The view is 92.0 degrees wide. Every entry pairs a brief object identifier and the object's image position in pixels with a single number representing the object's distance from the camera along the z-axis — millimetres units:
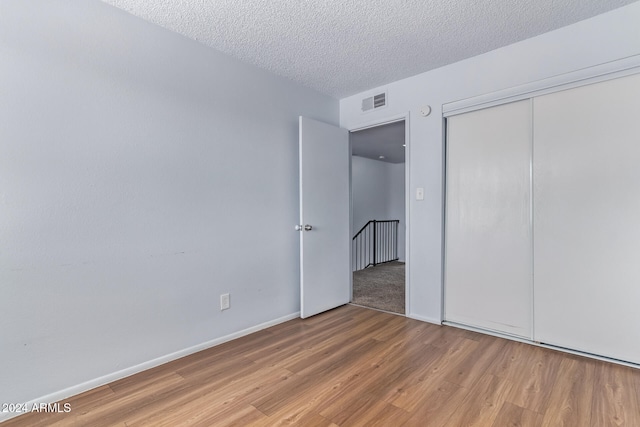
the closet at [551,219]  2104
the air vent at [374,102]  3298
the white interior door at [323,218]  3094
